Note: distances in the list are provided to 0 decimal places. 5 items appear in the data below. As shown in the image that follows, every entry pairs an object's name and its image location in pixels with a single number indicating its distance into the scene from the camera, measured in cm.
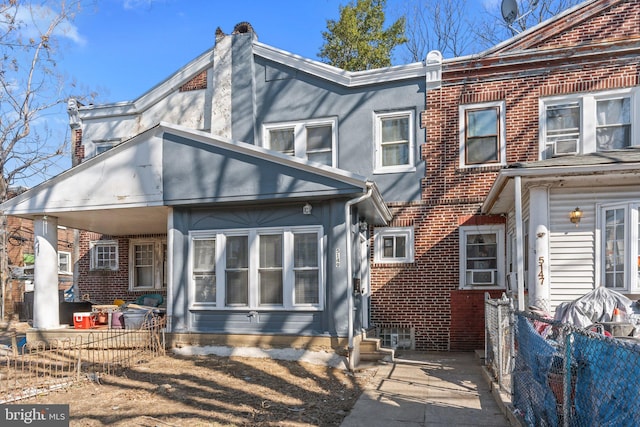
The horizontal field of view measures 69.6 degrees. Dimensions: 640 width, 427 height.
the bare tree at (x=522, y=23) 2020
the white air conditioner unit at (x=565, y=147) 1088
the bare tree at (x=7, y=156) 1834
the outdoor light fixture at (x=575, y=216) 835
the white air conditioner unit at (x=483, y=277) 1131
